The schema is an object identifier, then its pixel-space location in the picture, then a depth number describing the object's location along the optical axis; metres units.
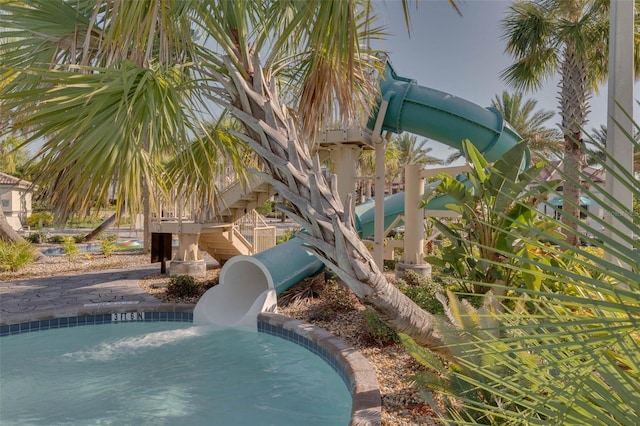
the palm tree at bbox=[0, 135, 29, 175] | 30.21
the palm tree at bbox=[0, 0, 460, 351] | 3.38
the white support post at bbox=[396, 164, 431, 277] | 10.51
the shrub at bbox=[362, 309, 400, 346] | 5.99
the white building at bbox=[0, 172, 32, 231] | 30.00
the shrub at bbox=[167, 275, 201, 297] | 9.54
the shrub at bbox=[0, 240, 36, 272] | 12.72
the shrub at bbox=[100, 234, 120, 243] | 21.17
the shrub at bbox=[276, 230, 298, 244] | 16.98
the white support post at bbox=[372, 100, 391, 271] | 9.59
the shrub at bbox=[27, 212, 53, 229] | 26.49
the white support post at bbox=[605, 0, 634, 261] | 3.06
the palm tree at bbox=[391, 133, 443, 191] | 32.91
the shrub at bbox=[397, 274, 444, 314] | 6.19
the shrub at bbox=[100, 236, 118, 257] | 16.09
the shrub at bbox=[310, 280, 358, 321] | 7.67
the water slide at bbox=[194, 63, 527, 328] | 8.48
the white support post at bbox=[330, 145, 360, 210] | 10.19
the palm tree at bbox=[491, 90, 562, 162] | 24.59
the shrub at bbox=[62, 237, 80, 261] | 14.95
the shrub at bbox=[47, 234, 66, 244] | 22.36
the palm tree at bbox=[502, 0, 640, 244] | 11.62
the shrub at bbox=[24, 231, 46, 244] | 21.89
